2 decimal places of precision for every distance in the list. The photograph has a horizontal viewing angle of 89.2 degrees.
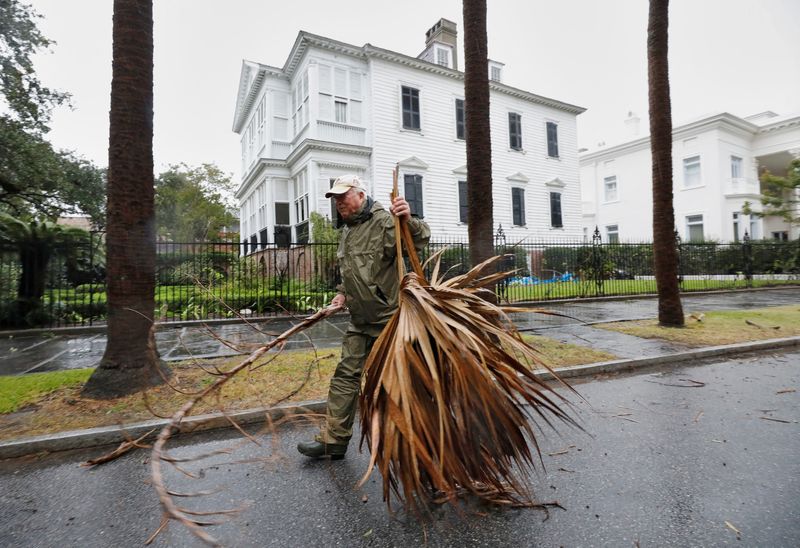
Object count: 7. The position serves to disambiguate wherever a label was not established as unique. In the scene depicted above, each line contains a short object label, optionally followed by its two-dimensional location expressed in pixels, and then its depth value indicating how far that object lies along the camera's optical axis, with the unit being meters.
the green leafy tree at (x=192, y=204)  31.72
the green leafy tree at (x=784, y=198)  13.40
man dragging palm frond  2.89
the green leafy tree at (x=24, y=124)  14.59
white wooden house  17.56
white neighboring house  26.08
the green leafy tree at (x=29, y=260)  8.97
